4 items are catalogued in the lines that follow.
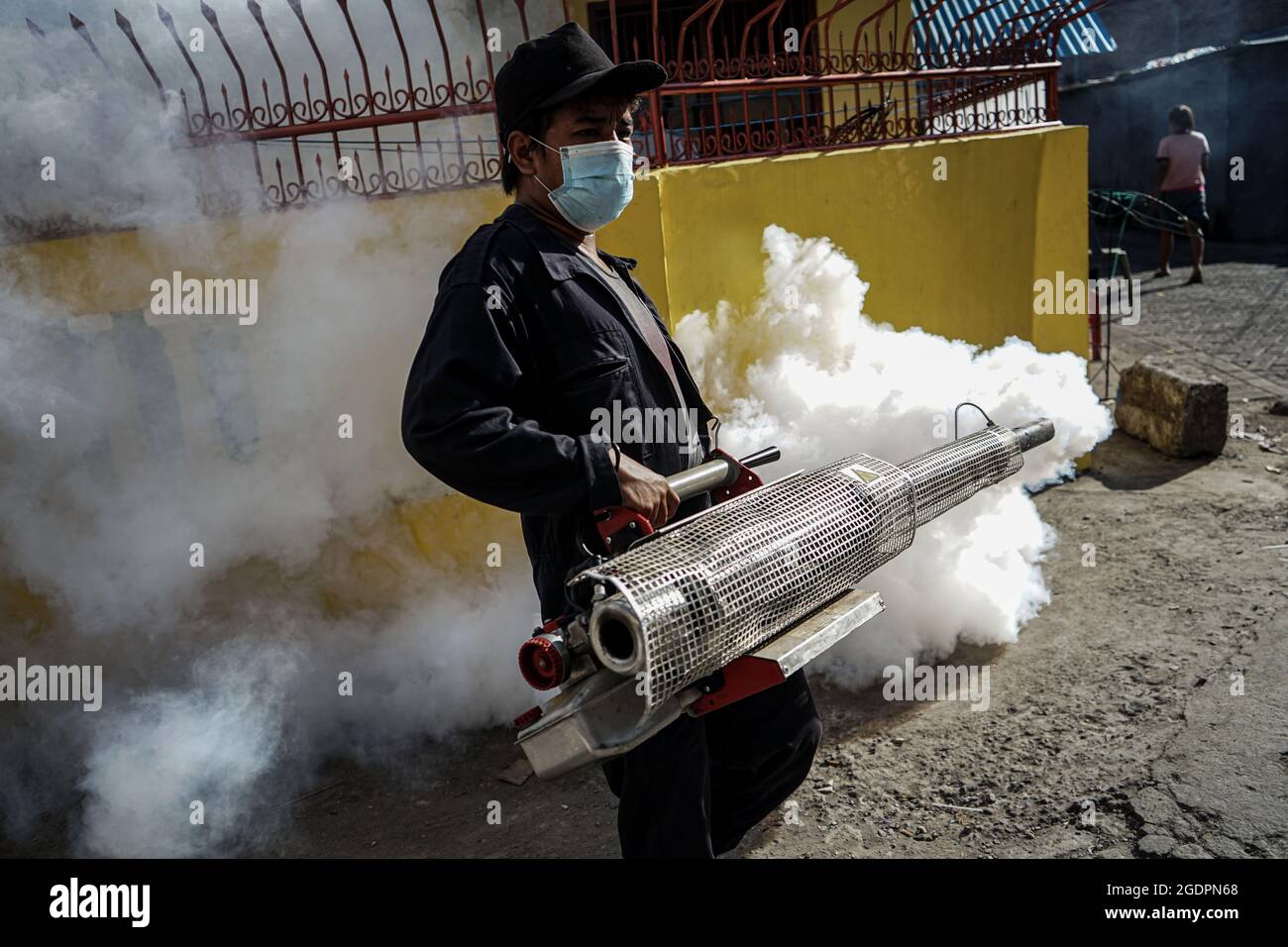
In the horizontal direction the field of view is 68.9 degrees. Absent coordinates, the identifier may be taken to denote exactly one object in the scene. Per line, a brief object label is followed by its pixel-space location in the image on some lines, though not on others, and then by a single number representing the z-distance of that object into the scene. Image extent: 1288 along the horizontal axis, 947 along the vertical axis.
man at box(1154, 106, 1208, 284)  11.20
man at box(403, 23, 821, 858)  2.03
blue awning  8.95
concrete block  5.91
